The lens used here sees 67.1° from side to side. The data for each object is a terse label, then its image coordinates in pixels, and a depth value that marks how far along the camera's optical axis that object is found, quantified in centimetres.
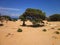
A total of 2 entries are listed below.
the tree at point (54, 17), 2374
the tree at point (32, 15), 1472
